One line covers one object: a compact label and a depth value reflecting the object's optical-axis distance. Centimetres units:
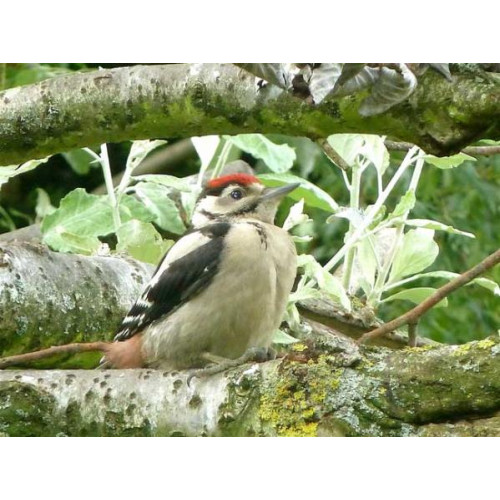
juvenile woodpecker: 707
